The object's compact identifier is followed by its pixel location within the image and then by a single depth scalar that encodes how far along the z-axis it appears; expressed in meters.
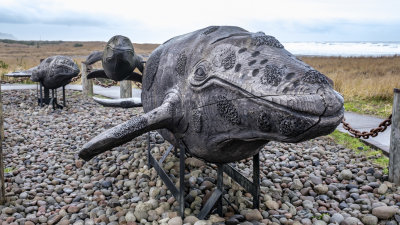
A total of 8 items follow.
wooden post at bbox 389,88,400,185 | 4.06
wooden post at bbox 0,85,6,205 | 3.53
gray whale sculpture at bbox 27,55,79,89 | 8.27
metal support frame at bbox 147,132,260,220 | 3.10
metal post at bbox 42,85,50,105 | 9.19
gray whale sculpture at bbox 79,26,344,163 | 1.90
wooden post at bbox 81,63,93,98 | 11.21
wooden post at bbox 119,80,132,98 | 9.88
